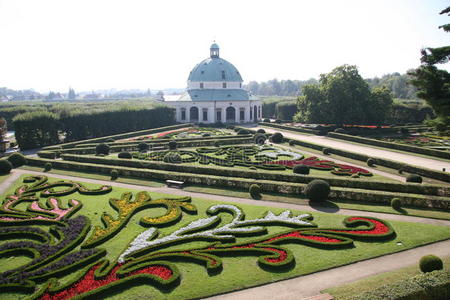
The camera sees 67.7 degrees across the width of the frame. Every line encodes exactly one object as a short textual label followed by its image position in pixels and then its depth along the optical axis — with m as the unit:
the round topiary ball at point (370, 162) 33.75
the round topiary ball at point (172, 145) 44.78
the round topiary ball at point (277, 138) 49.71
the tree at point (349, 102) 56.62
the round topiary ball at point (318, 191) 22.52
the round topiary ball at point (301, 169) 29.48
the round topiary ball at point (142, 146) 43.75
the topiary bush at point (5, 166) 32.22
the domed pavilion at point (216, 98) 79.81
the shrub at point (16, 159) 35.47
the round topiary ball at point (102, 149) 41.09
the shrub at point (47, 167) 33.53
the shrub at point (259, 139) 48.69
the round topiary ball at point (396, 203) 21.30
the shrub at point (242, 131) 57.65
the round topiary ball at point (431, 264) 13.36
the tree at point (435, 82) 20.64
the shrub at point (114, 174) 29.97
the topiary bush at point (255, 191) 24.27
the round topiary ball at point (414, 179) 25.94
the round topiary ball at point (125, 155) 37.16
